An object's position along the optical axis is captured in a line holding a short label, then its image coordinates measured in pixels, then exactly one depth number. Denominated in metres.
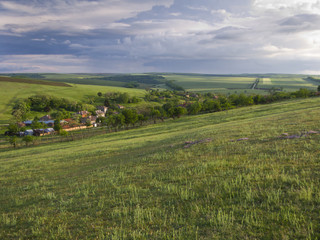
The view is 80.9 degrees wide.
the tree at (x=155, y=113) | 88.00
